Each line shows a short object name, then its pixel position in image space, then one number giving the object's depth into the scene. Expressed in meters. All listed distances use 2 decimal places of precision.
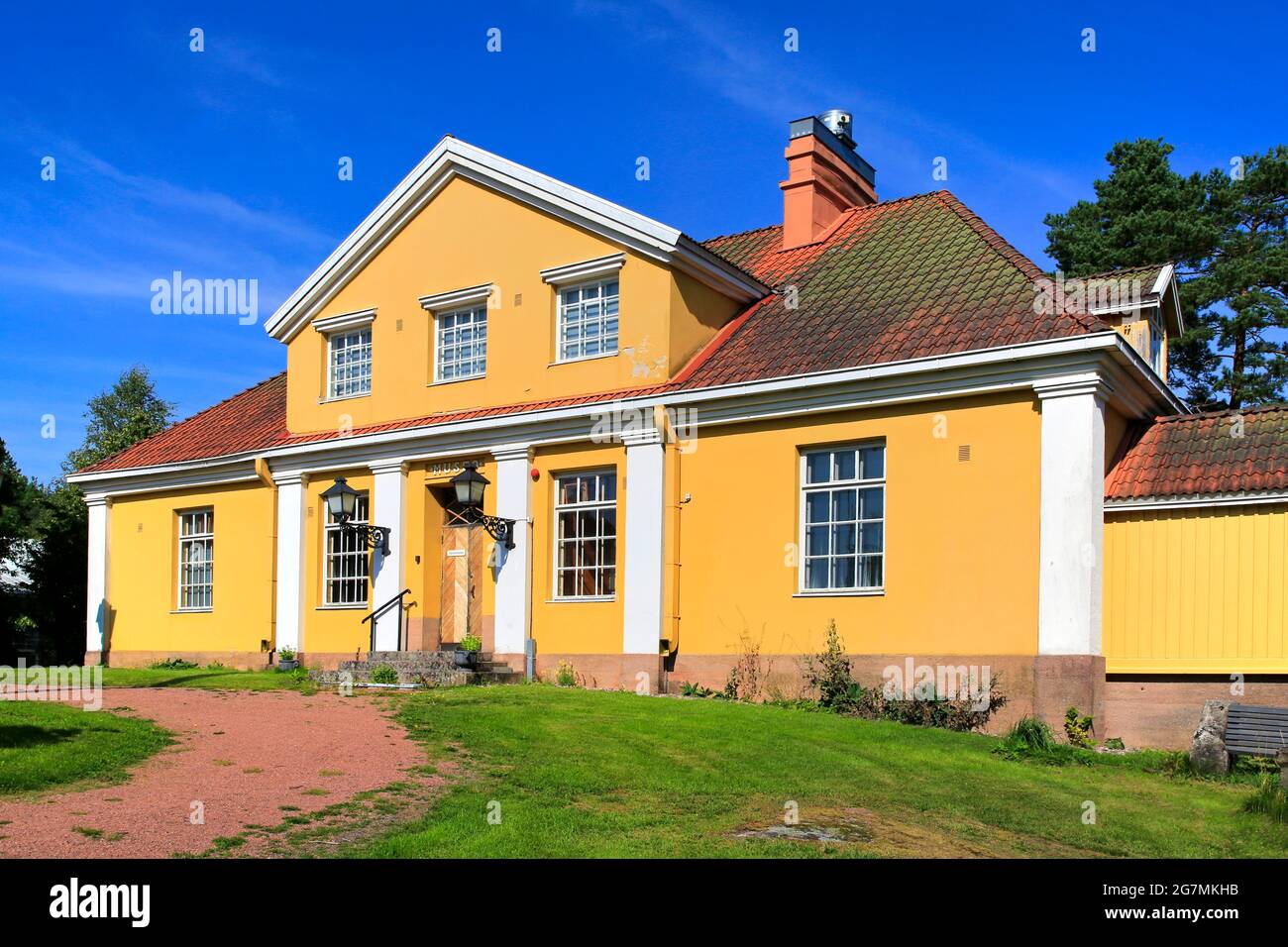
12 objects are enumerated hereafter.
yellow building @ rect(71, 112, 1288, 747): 15.41
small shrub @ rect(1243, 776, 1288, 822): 10.65
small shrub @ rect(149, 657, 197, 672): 23.20
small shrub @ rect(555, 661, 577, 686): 18.58
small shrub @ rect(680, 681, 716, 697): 17.59
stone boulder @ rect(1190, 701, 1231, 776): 12.80
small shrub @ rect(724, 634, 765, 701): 17.22
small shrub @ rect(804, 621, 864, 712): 16.02
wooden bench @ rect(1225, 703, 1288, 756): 12.61
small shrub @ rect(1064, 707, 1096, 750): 14.52
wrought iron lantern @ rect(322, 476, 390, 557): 20.98
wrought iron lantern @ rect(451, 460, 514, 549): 19.19
